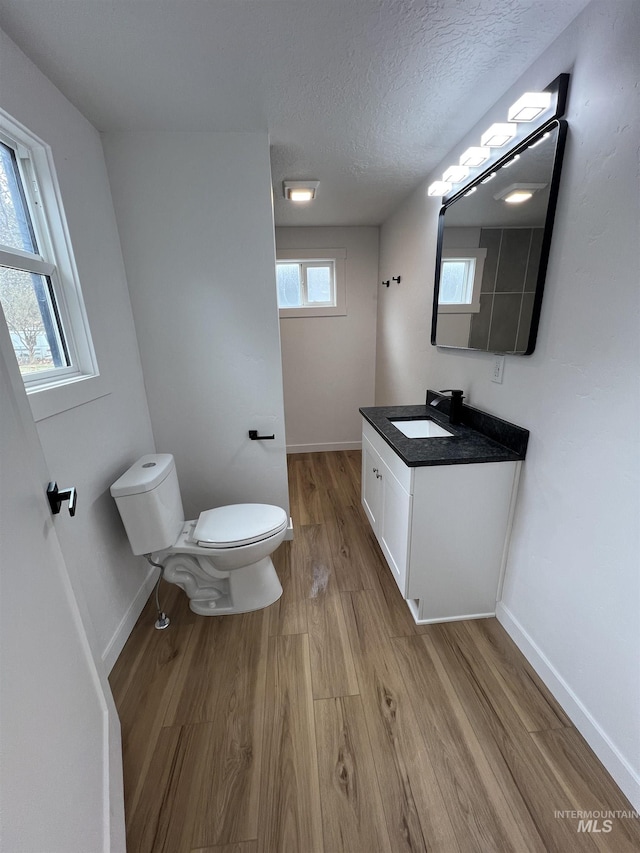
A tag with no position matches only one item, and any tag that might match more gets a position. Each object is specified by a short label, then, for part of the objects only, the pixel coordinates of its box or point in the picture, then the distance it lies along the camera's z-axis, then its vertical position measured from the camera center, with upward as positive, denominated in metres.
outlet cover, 1.56 -0.21
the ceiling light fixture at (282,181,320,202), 2.20 +0.89
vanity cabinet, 1.47 -0.92
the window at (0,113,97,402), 1.19 +0.22
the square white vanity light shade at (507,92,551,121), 1.18 +0.73
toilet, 1.50 -0.95
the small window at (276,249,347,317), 3.30 +0.40
